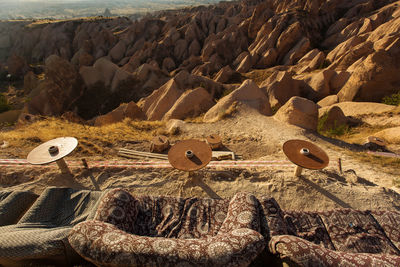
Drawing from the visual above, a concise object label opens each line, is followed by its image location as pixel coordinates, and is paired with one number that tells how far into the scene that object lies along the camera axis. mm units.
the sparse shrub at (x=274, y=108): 11781
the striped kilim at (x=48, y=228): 2363
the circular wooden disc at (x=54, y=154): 4380
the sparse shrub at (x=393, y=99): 10281
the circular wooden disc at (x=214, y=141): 7113
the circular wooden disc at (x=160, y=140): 6943
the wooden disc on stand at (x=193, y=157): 4527
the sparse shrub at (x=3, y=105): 19078
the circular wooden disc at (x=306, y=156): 4320
